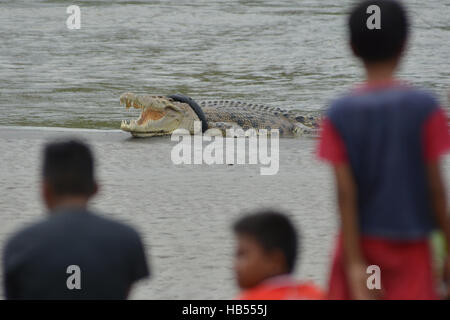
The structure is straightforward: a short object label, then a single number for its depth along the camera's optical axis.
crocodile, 24.36
